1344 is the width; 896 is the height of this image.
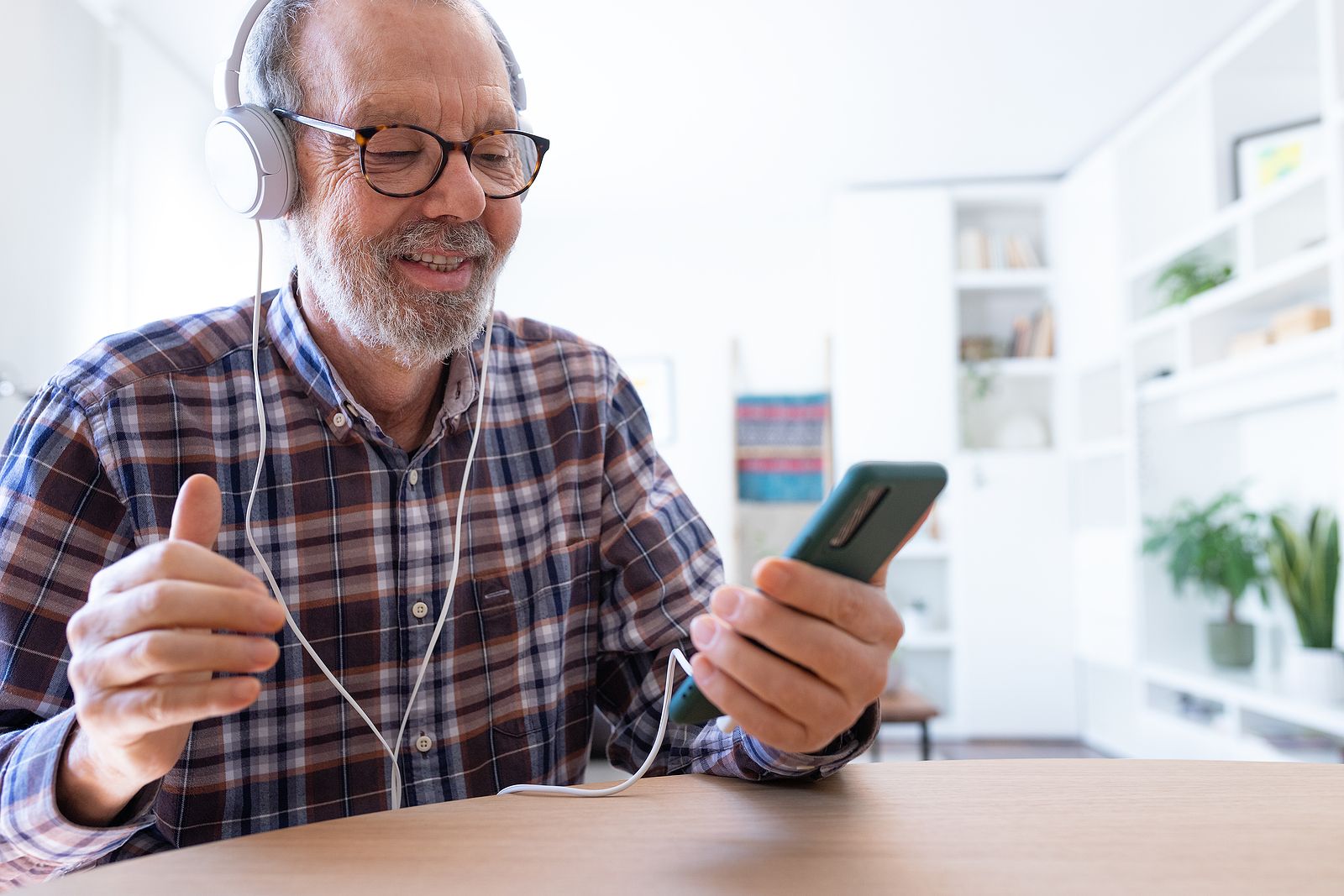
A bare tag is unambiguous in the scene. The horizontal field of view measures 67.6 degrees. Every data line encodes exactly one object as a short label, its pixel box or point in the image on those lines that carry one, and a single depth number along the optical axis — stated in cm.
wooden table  57
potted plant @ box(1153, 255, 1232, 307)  404
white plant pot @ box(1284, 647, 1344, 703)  323
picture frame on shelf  373
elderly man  94
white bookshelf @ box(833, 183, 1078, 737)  532
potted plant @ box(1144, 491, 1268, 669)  384
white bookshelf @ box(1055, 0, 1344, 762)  353
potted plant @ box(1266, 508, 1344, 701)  325
